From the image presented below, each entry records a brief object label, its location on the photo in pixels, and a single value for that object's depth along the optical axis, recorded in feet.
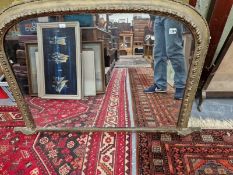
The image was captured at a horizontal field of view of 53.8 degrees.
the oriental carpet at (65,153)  2.86
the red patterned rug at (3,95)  5.38
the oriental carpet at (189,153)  2.79
